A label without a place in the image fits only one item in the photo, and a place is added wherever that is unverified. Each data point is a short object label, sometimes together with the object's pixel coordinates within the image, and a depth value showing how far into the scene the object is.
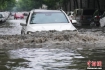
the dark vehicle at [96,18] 28.86
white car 12.31
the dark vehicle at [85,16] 32.74
